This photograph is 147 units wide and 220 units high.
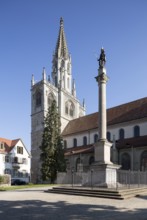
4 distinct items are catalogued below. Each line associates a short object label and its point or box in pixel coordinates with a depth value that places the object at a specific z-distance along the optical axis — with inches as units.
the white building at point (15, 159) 1403.9
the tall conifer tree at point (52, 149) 1125.4
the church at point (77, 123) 1120.2
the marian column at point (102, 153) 605.1
